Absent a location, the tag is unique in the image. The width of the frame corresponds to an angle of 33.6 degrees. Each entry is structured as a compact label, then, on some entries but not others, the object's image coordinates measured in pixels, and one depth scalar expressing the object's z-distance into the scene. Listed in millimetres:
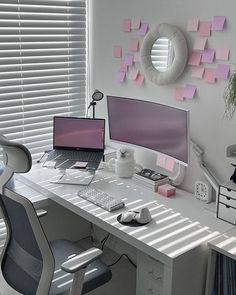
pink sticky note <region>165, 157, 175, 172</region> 2504
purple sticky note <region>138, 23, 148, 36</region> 2535
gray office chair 1581
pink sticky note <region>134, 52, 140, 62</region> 2635
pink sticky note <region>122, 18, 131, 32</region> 2656
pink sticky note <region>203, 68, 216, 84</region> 2195
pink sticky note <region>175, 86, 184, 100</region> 2387
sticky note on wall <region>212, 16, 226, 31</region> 2092
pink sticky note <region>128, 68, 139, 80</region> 2670
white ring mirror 2283
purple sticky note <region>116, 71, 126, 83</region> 2780
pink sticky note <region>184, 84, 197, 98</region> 2314
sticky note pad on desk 2342
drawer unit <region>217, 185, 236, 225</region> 2004
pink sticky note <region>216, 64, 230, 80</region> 2127
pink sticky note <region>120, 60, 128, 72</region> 2754
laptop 2699
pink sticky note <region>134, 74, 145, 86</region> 2641
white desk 1791
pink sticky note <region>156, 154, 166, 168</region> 2553
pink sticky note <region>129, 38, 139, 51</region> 2619
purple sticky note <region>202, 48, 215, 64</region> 2182
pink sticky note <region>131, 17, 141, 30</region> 2580
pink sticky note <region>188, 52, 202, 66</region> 2252
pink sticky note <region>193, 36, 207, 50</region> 2210
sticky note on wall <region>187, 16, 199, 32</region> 2227
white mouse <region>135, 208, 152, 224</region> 1992
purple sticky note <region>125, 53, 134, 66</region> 2688
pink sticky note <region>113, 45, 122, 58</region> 2781
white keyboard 2156
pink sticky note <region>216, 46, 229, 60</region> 2109
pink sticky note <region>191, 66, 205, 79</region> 2250
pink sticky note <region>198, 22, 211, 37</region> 2172
